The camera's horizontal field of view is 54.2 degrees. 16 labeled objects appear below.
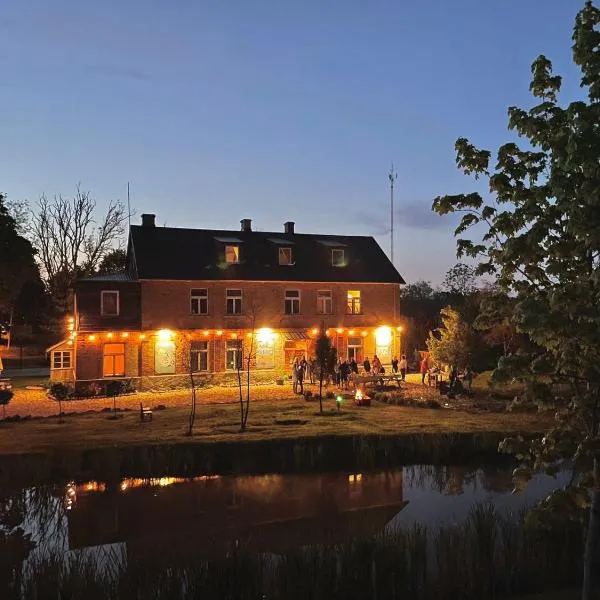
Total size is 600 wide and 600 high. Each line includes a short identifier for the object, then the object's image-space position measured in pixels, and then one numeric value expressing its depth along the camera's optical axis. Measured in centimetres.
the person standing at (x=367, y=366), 3028
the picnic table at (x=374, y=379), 2830
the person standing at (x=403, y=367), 2991
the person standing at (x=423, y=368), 2911
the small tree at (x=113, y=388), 2238
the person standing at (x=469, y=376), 2577
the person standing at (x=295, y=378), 2784
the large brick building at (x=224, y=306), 2912
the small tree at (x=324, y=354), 2283
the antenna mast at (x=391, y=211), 4294
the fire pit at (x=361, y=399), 2344
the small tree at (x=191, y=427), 1703
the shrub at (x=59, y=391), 2062
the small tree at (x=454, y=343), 2545
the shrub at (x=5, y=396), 1908
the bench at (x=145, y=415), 1945
